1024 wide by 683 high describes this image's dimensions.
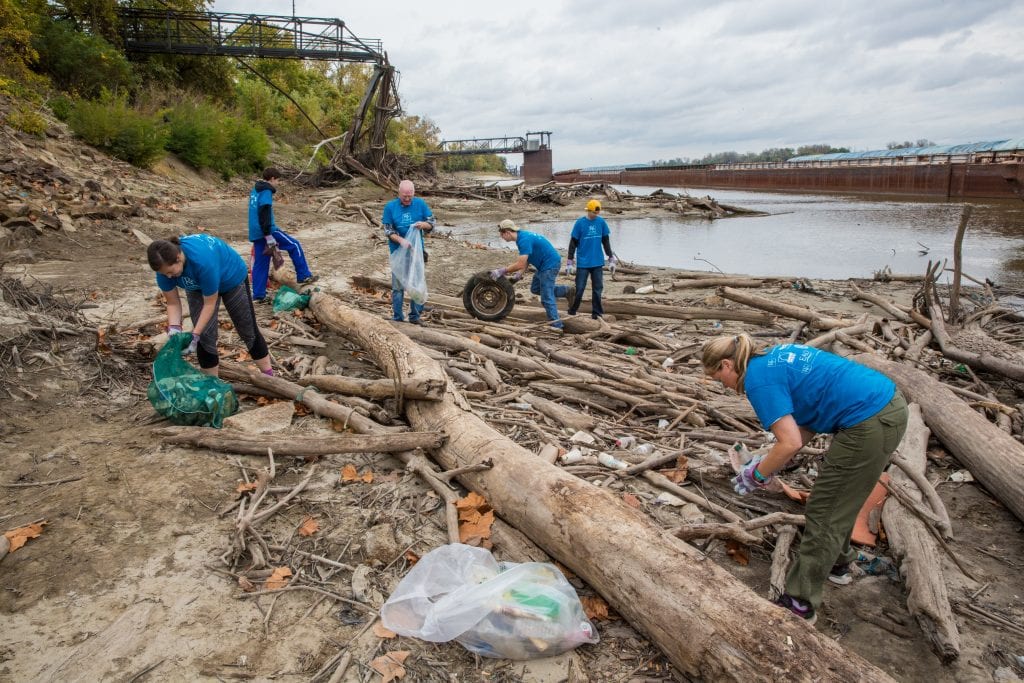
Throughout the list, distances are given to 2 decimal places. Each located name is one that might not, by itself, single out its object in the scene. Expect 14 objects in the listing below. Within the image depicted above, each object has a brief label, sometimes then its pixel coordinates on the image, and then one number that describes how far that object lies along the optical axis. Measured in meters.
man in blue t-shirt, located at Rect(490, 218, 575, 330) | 8.55
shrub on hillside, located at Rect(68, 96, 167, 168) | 16.00
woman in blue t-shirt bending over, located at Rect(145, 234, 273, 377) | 4.50
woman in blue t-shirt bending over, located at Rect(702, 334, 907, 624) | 3.15
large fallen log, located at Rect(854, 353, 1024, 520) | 4.56
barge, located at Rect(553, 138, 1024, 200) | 34.72
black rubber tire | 8.77
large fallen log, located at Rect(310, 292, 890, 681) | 2.58
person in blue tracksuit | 8.19
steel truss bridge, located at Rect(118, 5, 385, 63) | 23.98
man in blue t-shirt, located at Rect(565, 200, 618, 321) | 9.08
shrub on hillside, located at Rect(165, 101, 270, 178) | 19.97
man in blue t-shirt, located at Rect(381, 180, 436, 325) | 8.10
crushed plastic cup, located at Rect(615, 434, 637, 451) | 5.25
